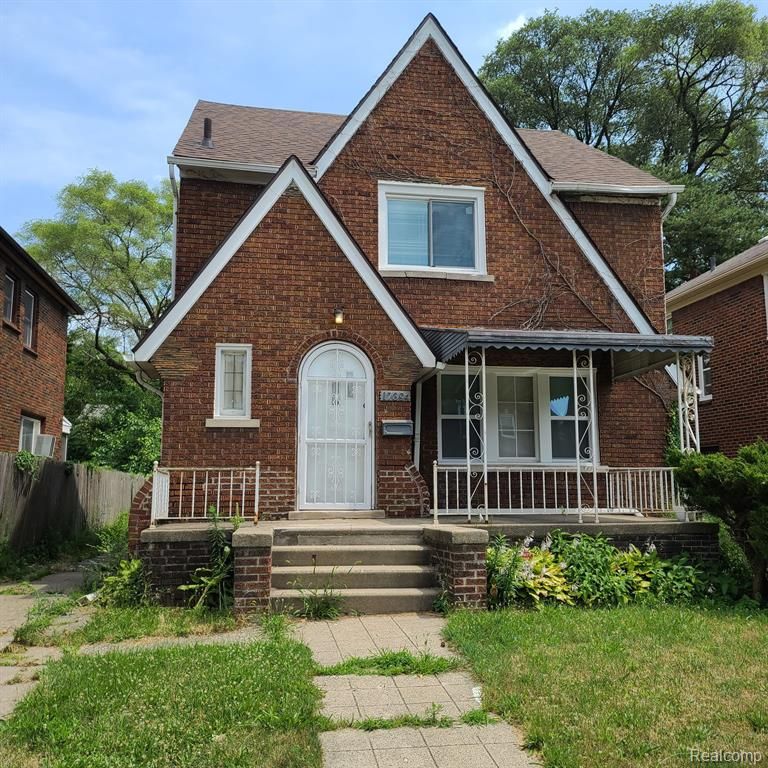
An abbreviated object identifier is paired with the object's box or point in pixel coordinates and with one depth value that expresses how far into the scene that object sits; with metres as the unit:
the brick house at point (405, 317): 9.89
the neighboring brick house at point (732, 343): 17.83
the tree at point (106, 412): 30.27
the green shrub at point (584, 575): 7.87
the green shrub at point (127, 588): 7.87
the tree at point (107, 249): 34.16
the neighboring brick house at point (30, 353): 16.22
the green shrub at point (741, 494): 7.75
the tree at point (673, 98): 28.95
